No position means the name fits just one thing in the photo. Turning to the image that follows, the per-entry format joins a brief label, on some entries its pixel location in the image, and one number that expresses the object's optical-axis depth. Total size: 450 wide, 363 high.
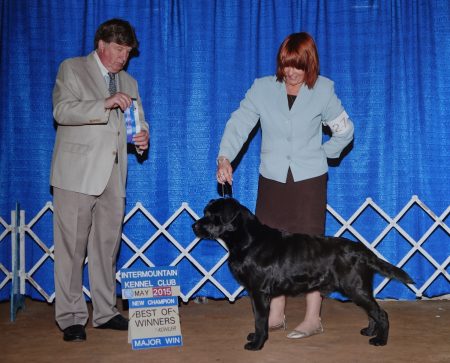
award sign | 3.63
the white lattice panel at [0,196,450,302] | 4.80
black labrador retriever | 3.50
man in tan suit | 3.70
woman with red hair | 3.70
